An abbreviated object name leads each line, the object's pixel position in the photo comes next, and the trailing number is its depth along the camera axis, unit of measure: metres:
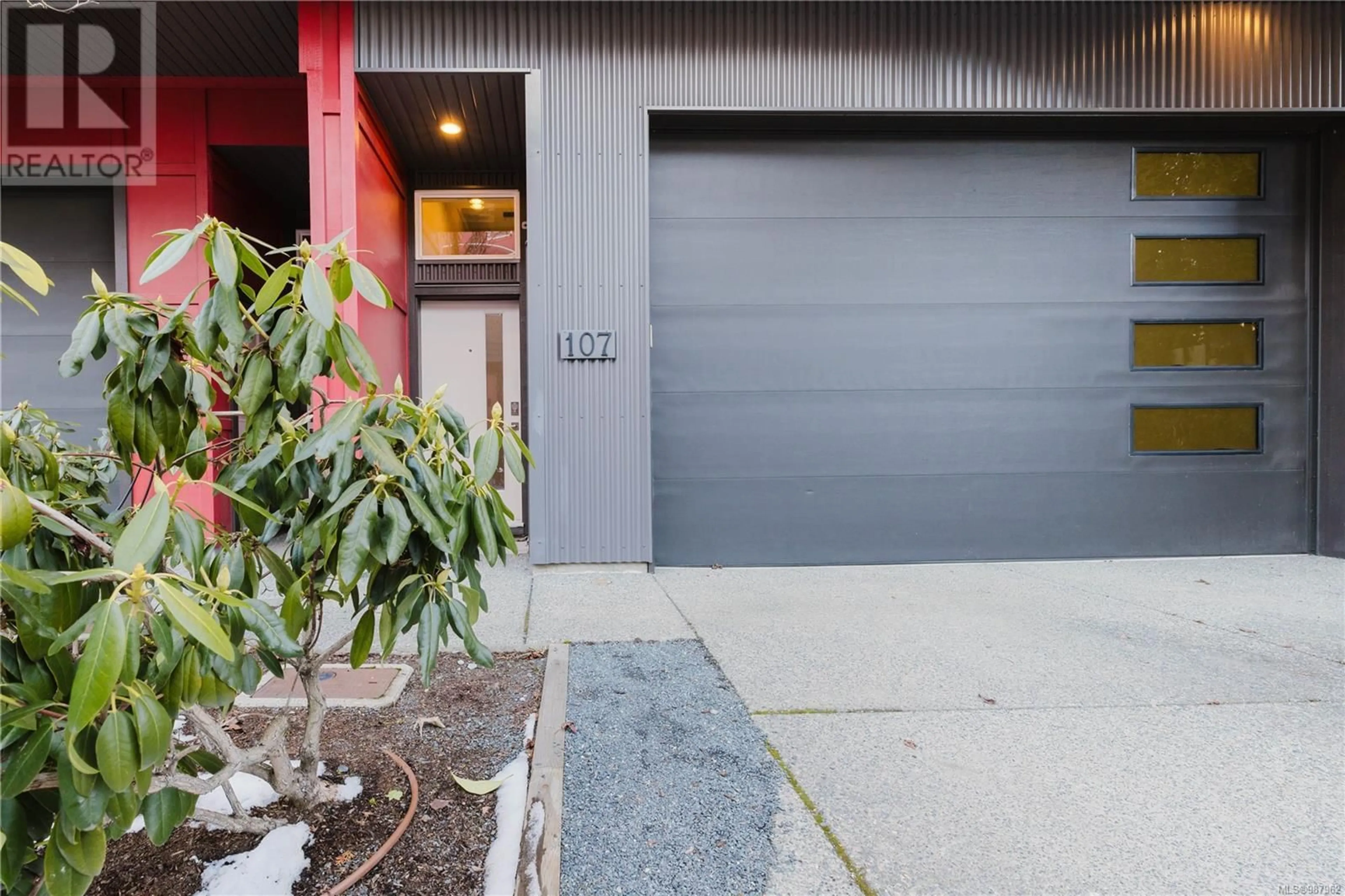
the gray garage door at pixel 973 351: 4.83
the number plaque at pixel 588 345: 4.39
